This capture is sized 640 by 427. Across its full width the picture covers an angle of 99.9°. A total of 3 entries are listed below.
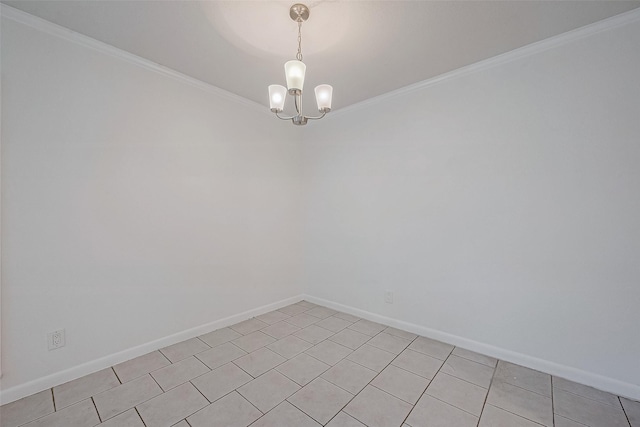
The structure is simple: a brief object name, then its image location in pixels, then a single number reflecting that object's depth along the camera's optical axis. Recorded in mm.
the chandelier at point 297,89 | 1516
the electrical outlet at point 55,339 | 1806
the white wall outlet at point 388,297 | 2828
